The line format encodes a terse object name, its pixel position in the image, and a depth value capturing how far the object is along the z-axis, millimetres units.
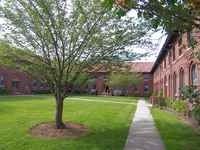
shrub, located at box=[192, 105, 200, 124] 6405
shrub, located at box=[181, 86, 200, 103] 6274
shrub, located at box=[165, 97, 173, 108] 12320
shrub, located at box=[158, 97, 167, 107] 13968
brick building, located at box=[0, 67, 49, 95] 30404
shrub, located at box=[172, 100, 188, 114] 9332
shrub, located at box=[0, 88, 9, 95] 28840
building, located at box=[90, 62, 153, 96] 35085
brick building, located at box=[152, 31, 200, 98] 9946
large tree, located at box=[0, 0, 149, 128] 6135
